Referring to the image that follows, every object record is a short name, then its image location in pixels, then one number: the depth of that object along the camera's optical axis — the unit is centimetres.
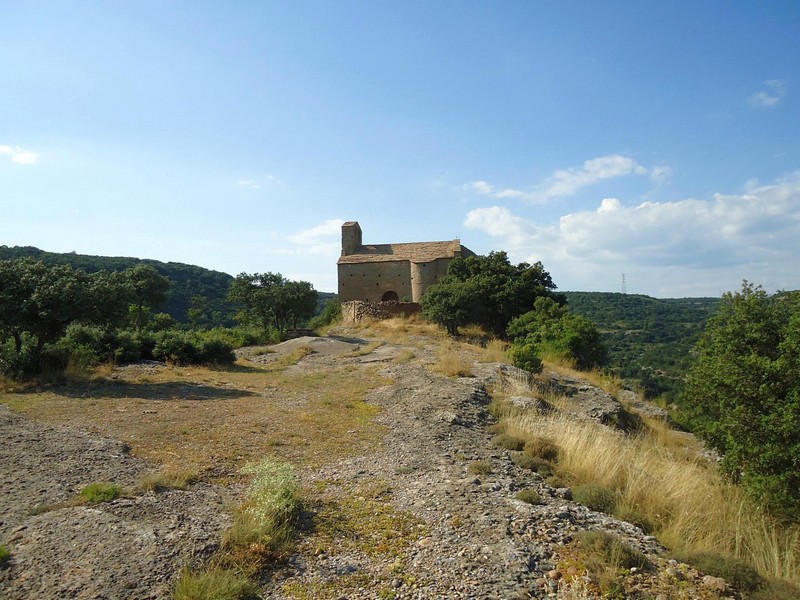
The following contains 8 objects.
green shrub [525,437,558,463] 709
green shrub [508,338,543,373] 1414
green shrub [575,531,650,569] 393
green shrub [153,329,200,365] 1705
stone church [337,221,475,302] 3781
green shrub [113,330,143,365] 1612
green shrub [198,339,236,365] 1752
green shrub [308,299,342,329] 3866
